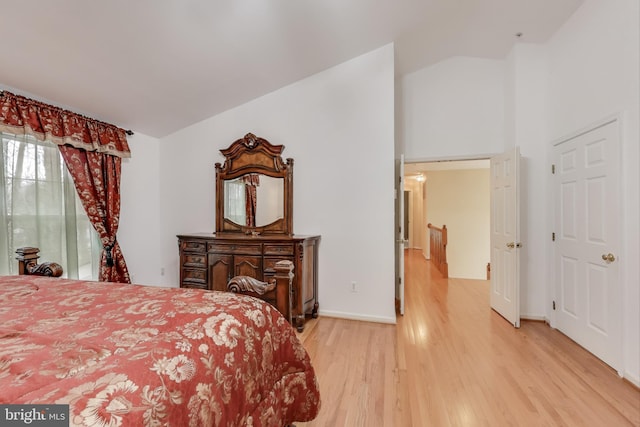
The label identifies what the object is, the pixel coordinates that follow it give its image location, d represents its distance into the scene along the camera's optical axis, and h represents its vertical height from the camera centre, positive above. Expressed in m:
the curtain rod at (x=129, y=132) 3.54 +1.04
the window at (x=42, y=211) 2.44 +0.04
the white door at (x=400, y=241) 3.34 -0.34
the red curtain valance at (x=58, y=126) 2.38 +0.86
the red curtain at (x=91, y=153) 2.47 +0.68
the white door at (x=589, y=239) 2.20 -0.26
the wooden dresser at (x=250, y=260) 2.93 -0.52
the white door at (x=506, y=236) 3.03 -0.29
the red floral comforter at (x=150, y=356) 0.61 -0.37
